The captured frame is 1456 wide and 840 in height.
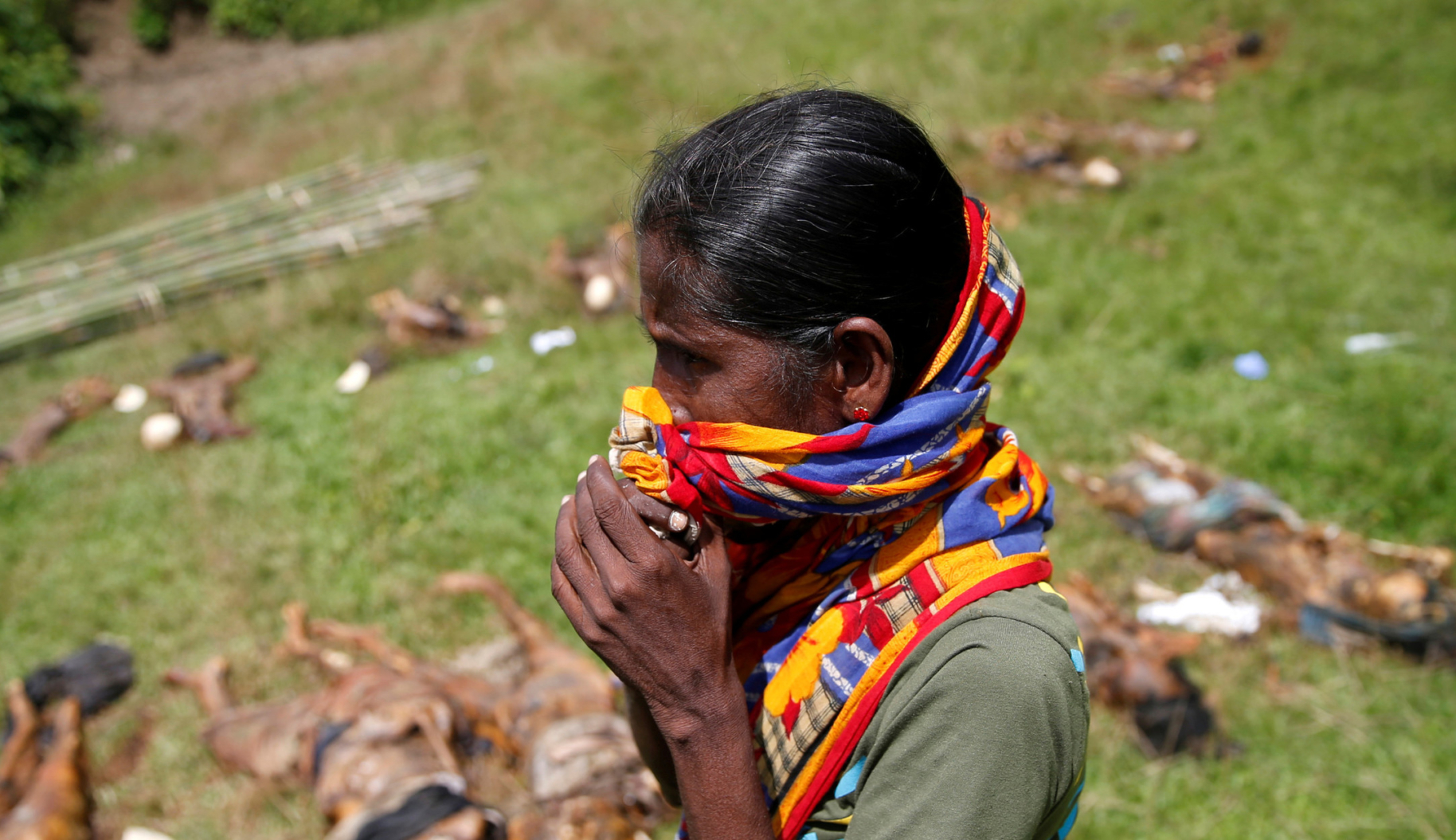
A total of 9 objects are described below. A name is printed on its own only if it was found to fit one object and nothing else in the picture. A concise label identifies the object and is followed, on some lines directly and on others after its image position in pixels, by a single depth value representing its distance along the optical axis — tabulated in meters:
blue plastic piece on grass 5.52
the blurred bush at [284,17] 14.87
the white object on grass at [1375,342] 5.51
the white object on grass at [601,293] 7.14
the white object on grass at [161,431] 6.17
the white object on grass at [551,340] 6.75
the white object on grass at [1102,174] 7.94
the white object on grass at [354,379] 6.48
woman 1.24
